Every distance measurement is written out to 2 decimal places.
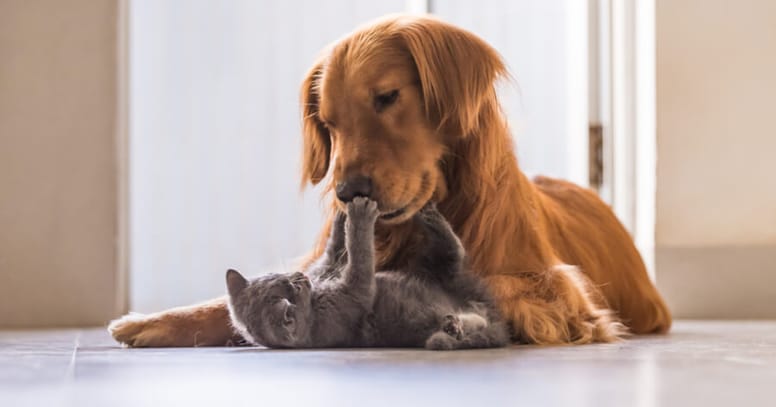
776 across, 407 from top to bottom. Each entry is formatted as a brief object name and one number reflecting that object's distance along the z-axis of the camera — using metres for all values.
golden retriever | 2.29
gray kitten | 2.21
